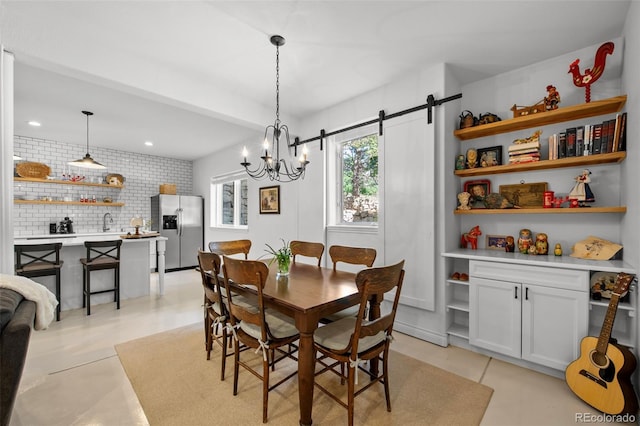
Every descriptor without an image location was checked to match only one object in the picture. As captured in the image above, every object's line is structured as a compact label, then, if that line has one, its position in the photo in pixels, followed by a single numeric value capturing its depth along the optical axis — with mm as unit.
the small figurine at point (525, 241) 2617
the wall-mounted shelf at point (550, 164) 2133
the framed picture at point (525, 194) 2629
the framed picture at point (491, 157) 2819
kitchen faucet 5868
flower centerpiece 2211
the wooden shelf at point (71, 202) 4957
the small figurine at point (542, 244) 2527
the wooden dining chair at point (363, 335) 1566
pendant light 4207
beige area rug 1740
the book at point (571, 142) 2343
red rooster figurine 2170
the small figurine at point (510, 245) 2725
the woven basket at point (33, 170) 4949
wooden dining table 1606
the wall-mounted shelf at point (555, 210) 2111
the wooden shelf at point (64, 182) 4885
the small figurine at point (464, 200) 2873
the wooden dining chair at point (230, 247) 2900
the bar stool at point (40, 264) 3123
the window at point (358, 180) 3496
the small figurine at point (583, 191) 2330
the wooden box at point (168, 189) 6238
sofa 1095
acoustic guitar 1680
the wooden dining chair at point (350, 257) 2205
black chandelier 2287
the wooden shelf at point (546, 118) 2156
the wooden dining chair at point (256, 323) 1706
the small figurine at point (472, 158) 2869
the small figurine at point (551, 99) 2395
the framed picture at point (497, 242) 2830
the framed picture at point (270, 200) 4504
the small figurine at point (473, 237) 2934
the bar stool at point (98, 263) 3512
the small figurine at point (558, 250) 2449
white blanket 1474
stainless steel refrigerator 6062
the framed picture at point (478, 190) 2920
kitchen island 3672
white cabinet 2080
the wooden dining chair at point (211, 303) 2080
